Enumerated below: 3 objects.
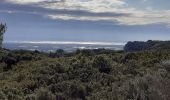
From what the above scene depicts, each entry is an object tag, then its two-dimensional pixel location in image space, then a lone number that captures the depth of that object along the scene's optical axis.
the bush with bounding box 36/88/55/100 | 11.84
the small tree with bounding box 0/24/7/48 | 17.36
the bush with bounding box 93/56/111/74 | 19.66
